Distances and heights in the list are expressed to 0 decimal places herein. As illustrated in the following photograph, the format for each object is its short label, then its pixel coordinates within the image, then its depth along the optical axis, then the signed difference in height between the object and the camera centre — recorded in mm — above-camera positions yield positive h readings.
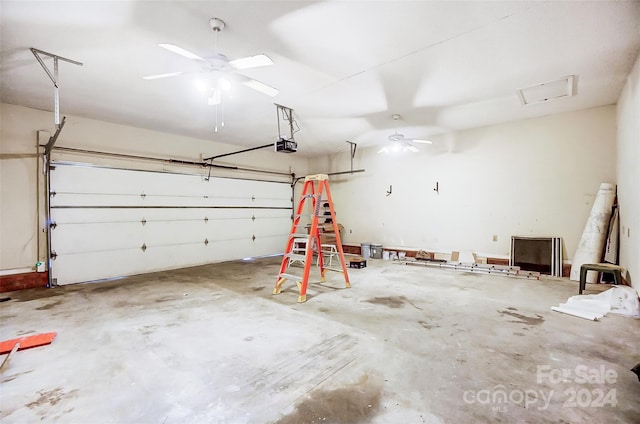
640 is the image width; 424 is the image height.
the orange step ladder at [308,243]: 3938 -579
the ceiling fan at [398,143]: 5469 +1315
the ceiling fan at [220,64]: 2480 +1354
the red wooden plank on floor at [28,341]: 2509 -1283
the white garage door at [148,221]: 5035 -357
